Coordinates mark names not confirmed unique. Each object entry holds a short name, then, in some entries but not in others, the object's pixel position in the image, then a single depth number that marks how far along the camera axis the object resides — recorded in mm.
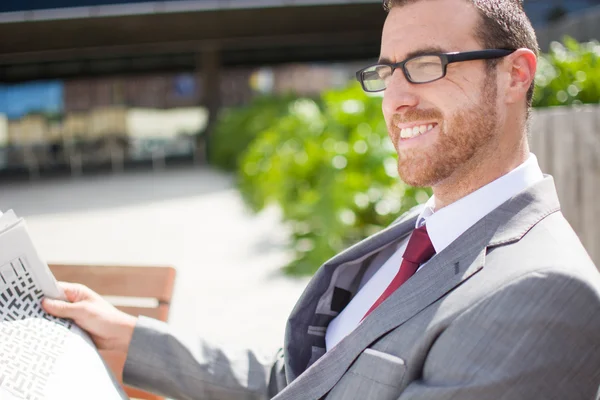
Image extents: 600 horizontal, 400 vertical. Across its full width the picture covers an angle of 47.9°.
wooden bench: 1999
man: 1033
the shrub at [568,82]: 3951
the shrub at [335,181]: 5090
